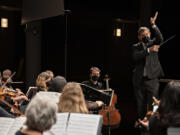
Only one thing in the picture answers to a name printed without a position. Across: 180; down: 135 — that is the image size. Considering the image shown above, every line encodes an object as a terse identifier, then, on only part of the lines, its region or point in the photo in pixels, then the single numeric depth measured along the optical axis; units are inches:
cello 394.5
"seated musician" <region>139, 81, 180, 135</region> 153.8
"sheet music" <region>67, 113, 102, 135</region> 170.2
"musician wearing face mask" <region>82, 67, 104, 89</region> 389.6
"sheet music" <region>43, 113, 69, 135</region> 171.0
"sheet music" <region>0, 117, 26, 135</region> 171.8
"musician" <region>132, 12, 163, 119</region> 312.1
